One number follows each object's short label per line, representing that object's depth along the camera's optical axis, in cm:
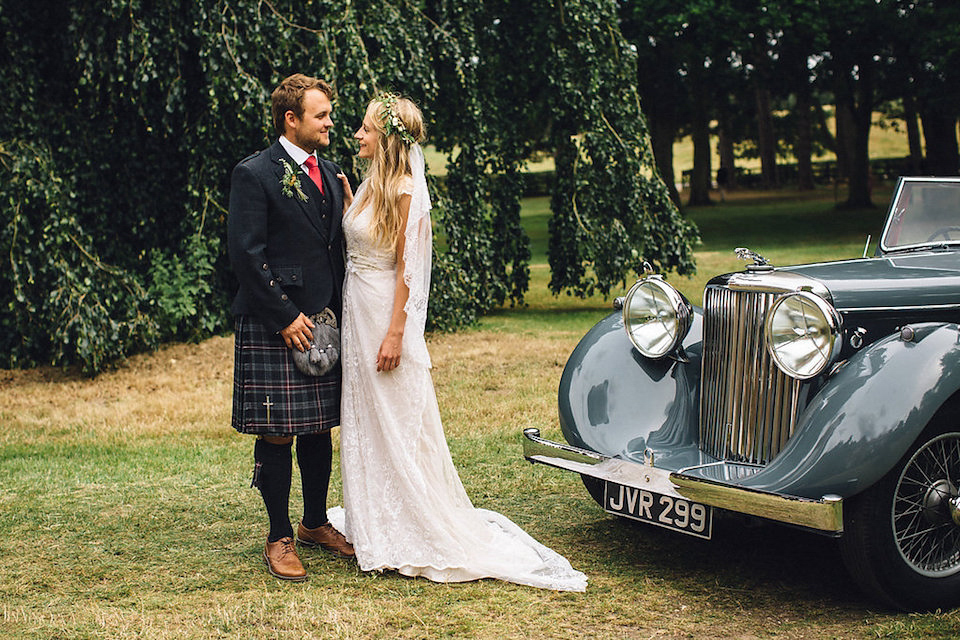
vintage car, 334
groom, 378
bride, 391
